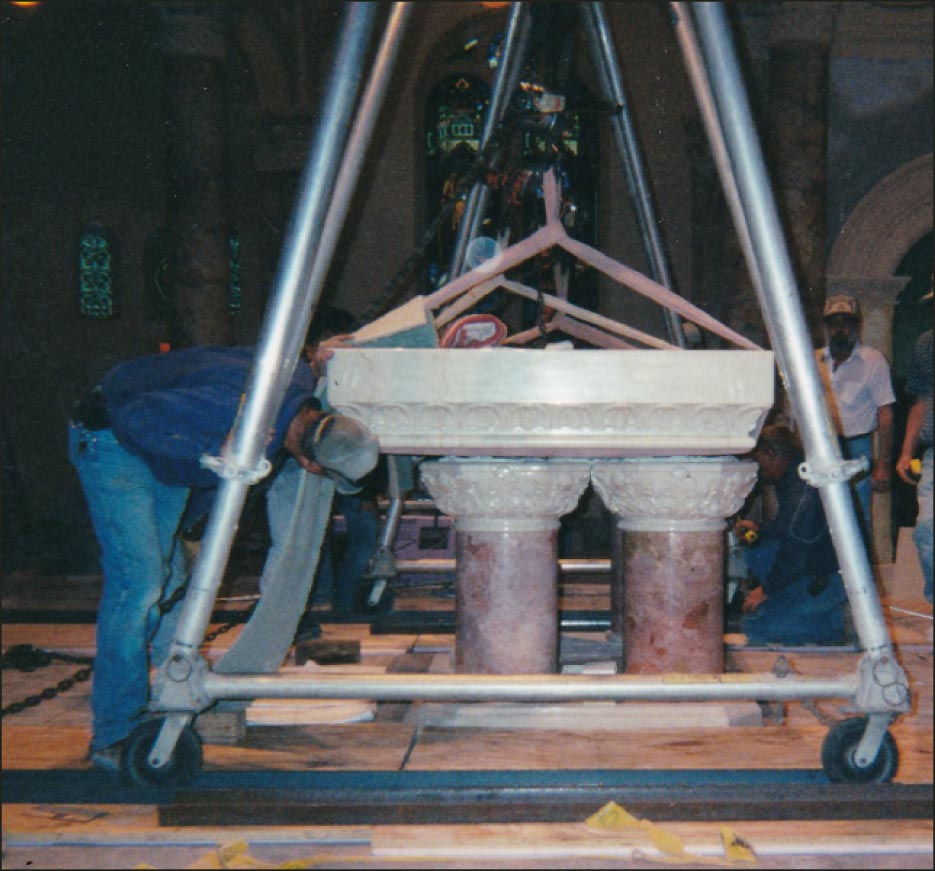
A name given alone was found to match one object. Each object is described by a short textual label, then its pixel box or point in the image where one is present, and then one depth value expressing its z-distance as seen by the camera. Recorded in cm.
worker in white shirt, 474
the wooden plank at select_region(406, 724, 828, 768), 262
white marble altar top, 248
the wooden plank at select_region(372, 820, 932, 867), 213
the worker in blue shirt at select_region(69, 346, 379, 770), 251
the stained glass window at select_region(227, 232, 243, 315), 1040
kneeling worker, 394
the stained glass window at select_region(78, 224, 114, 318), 1024
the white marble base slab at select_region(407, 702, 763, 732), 291
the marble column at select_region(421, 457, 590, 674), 286
